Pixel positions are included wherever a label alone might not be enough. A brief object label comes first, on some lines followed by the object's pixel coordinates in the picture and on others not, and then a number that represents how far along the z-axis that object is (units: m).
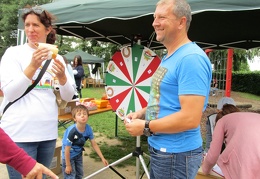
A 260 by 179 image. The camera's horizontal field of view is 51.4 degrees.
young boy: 3.05
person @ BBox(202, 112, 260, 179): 2.08
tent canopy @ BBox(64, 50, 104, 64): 16.73
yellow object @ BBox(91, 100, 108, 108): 5.08
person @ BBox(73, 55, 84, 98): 9.04
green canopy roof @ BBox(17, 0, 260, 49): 2.30
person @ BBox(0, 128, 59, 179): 1.27
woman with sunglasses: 1.69
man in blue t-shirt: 1.42
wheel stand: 2.99
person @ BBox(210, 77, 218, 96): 10.18
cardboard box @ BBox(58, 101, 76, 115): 4.08
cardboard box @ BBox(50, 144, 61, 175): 3.80
